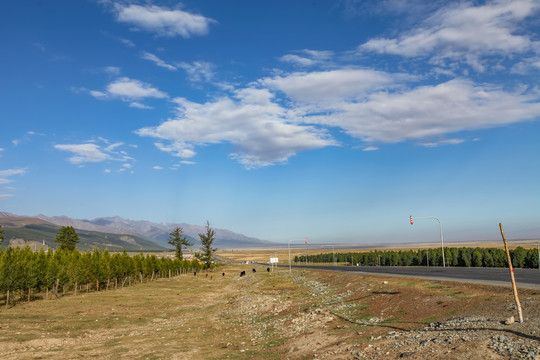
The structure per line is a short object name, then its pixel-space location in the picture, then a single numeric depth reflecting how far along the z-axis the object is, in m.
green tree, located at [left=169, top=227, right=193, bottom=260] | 146.38
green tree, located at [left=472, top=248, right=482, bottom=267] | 80.31
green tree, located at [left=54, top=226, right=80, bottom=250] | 116.50
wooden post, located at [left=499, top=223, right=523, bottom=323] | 16.74
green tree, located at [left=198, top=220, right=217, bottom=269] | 134.88
